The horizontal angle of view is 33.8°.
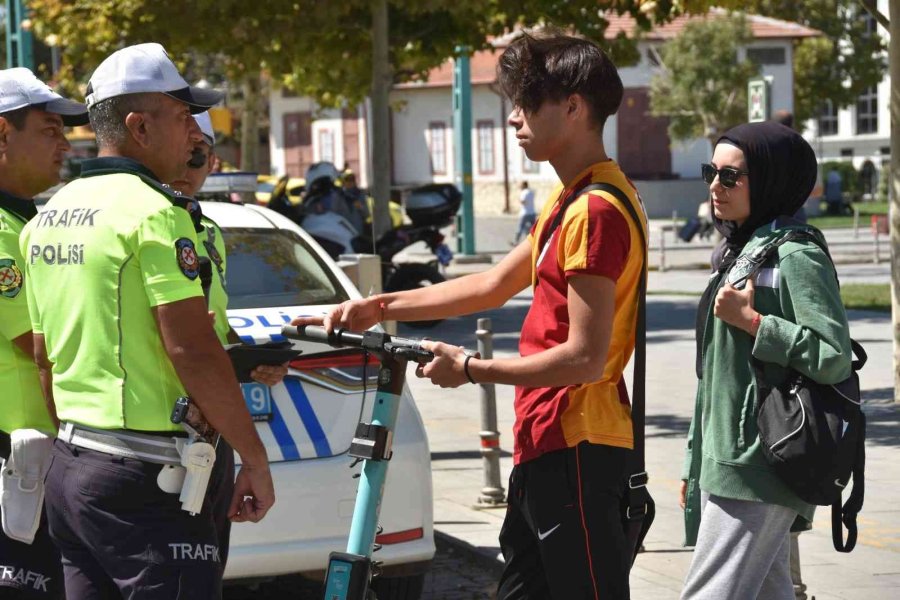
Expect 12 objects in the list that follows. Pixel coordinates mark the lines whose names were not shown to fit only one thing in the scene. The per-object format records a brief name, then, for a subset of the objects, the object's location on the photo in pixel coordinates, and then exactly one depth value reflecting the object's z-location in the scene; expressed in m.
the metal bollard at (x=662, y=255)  26.17
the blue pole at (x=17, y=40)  12.16
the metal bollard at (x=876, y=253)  25.50
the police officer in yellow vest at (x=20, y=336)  3.81
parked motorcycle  16.62
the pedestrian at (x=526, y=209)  36.69
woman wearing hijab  3.80
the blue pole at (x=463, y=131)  27.86
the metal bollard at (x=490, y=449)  7.70
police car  5.29
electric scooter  3.27
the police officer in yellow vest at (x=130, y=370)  3.23
